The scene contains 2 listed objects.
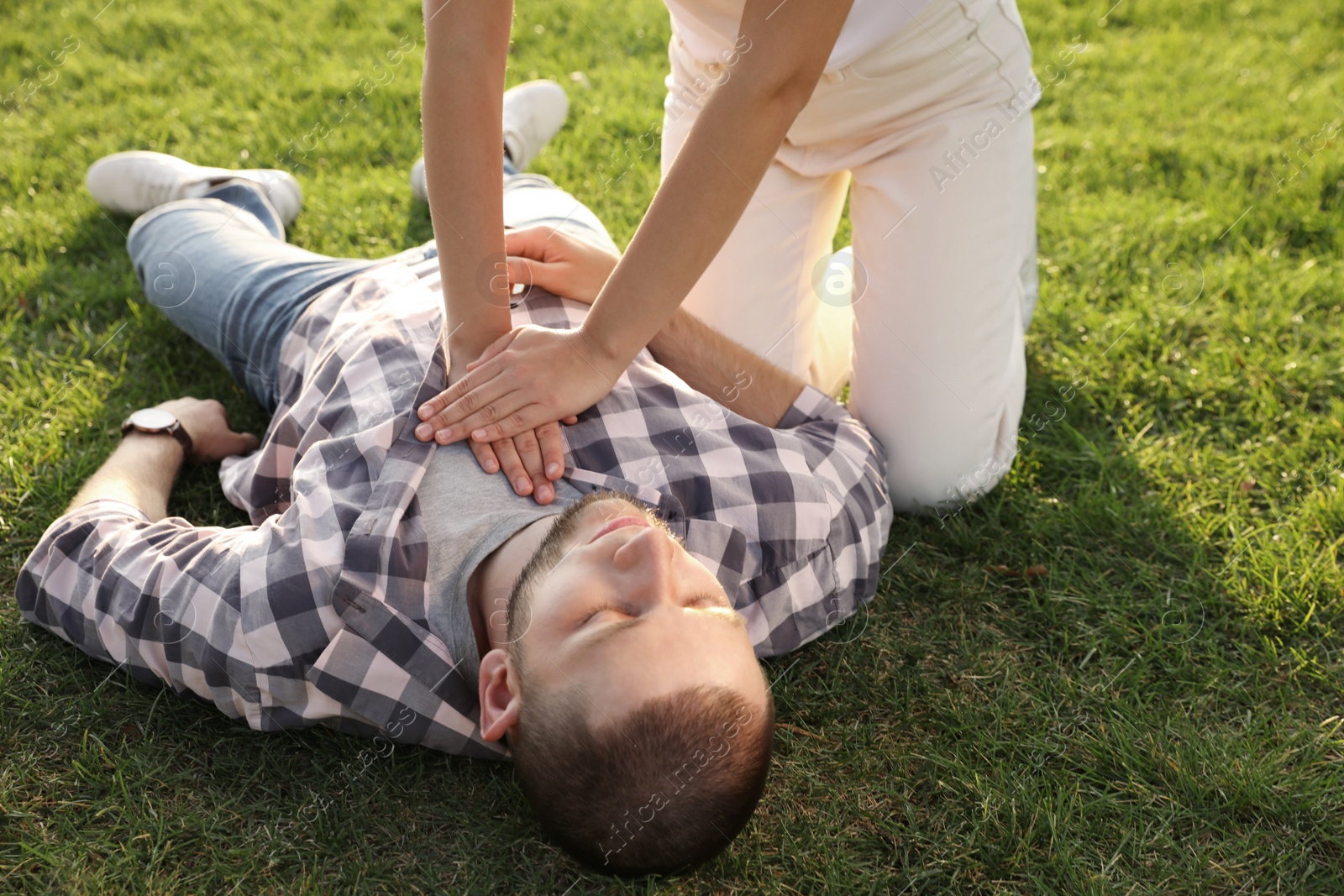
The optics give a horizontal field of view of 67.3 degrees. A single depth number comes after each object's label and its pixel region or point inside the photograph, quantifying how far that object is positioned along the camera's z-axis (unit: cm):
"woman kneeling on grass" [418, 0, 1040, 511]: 203
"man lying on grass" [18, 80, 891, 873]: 170
